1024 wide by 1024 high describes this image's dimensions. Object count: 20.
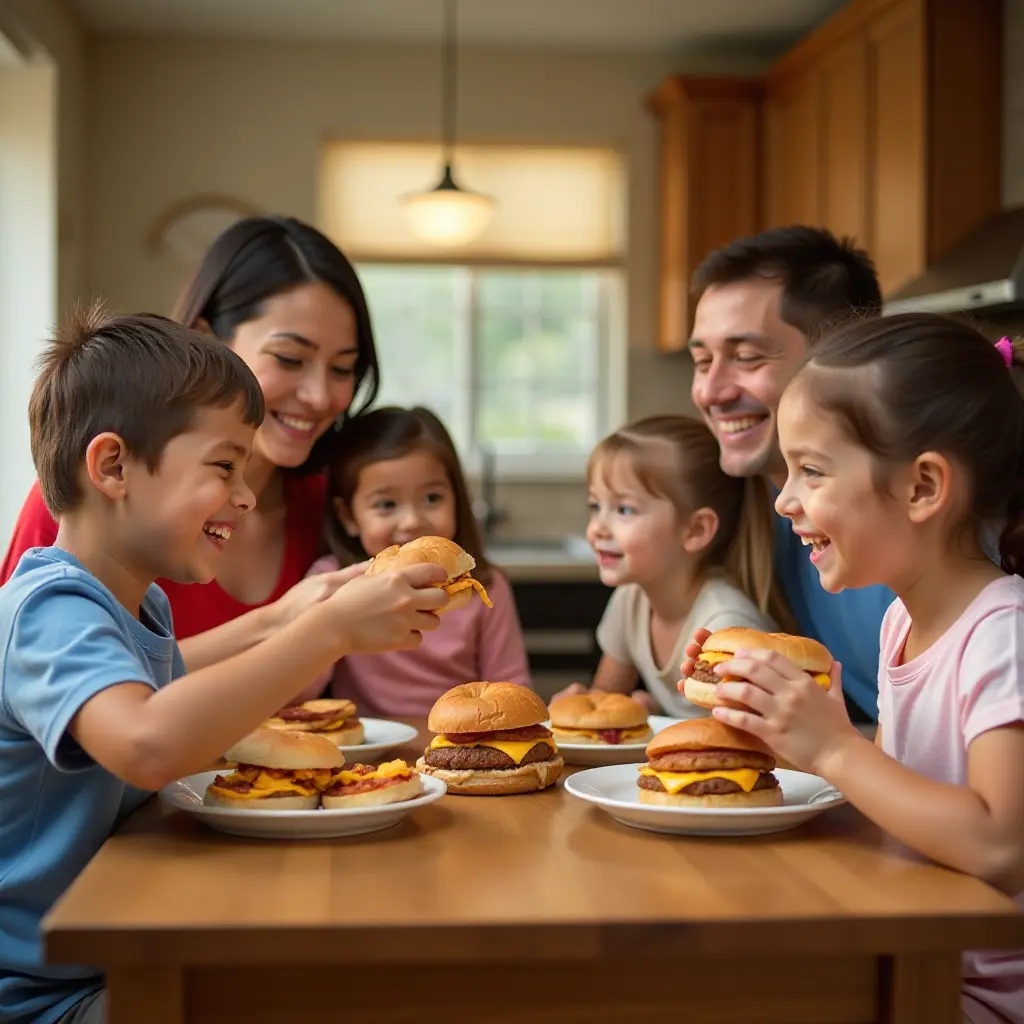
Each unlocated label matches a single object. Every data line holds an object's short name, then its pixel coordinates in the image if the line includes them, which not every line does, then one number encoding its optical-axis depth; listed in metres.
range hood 3.84
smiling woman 2.34
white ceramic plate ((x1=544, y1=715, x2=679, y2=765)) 1.66
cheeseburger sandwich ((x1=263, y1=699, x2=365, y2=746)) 1.69
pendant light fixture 4.58
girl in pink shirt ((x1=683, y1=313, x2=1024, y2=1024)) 1.24
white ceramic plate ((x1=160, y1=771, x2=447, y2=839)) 1.21
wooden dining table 0.95
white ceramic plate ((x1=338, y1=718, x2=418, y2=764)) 1.68
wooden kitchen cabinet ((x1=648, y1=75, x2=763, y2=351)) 5.67
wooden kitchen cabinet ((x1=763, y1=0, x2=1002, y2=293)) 4.39
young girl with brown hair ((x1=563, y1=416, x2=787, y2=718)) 2.30
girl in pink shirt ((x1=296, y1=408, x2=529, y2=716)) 2.46
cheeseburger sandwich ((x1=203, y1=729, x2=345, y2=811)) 1.25
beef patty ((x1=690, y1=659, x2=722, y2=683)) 1.40
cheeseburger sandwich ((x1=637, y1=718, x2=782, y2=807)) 1.26
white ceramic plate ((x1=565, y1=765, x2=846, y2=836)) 1.21
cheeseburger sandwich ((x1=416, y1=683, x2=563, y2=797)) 1.46
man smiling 2.24
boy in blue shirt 1.19
